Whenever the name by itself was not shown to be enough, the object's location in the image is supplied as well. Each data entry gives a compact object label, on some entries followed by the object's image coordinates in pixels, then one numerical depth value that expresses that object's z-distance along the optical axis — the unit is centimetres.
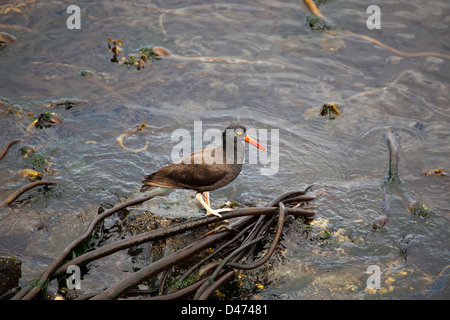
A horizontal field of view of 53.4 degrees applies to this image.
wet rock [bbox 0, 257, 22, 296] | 432
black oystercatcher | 496
